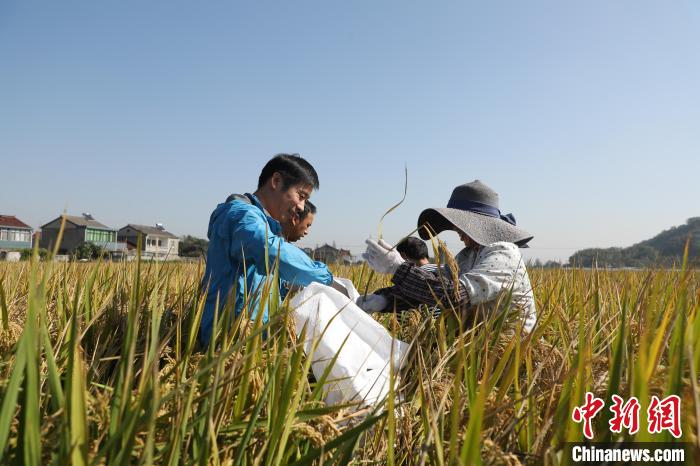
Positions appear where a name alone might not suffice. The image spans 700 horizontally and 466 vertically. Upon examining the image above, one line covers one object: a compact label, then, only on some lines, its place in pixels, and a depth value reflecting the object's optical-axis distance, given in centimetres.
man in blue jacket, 185
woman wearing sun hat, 196
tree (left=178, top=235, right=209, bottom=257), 3363
